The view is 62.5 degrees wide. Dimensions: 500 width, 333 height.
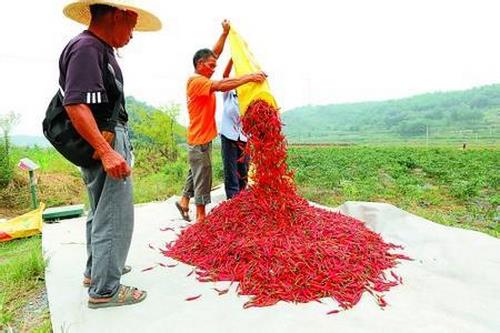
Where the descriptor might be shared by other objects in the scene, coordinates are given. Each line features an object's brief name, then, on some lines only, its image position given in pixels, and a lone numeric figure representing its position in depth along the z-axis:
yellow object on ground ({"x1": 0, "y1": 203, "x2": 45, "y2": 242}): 4.55
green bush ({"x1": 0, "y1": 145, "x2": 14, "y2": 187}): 7.12
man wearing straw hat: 2.12
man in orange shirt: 3.86
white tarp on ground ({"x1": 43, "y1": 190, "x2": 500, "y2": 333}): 2.20
